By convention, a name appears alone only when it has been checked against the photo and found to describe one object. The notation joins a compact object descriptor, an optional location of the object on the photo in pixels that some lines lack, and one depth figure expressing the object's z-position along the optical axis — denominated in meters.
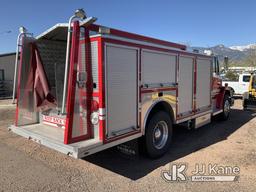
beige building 20.19
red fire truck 3.65
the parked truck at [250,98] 11.33
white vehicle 17.42
